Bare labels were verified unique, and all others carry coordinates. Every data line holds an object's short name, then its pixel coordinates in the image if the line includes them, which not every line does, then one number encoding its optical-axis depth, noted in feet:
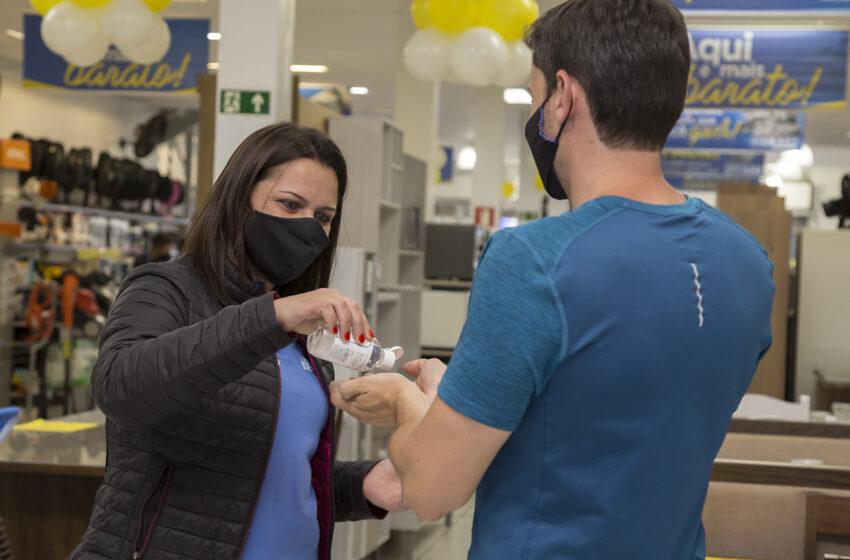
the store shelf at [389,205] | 22.73
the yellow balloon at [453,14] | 24.45
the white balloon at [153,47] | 23.43
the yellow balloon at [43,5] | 23.72
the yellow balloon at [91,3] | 22.47
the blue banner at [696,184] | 74.42
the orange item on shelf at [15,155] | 30.96
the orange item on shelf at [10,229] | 30.45
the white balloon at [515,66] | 25.36
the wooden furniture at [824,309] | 28.17
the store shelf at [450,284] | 34.50
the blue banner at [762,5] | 23.77
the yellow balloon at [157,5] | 22.75
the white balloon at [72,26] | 22.52
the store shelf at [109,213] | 35.88
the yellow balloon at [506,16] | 24.27
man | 4.22
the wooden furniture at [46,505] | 13.51
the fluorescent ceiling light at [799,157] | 56.90
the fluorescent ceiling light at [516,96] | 52.42
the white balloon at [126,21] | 22.25
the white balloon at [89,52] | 22.94
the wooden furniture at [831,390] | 26.43
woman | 5.48
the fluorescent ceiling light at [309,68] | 47.01
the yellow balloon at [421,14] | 25.14
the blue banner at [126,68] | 34.81
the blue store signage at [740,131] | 44.98
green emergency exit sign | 18.94
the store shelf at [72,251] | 35.94
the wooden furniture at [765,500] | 11.39
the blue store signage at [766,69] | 30.99
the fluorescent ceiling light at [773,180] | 64.23
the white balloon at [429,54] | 25.16
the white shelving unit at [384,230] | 21.99
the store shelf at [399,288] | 23.03
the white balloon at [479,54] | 24.21
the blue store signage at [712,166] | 64.69
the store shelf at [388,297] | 22.47
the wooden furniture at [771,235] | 26.78
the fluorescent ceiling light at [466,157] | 73.46
